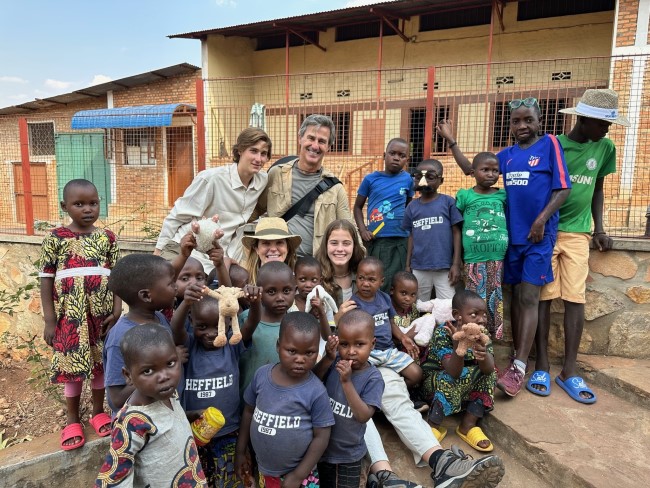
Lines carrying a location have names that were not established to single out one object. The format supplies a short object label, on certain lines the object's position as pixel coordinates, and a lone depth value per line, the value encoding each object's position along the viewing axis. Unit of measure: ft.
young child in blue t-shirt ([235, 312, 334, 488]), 6.64
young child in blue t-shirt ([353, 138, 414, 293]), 11.70
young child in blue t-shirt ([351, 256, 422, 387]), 9.07
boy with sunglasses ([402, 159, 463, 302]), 10.82
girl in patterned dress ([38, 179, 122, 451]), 8.54
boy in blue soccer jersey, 10.00
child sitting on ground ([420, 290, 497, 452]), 8.54
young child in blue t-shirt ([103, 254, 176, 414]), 6.53
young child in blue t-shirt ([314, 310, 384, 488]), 7.20
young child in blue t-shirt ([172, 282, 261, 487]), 7.18
